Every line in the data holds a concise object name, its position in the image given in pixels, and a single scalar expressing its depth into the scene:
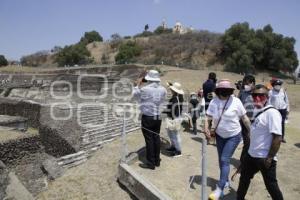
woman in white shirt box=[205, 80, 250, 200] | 3.00
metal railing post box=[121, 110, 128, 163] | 3.88
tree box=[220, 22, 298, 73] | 25.86
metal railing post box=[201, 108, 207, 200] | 2.54
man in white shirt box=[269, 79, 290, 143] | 4.98
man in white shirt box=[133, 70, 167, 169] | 3.72
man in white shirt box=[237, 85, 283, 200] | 2.56
